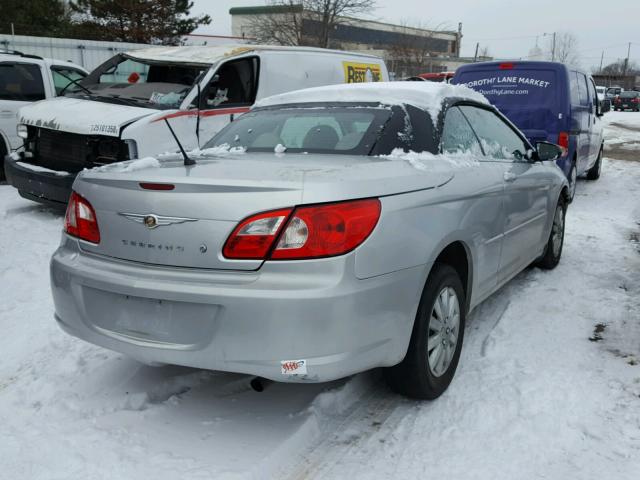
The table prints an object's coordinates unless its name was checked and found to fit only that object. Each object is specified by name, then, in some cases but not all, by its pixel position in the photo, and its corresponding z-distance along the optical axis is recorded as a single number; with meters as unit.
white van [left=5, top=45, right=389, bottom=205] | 6.24
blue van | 8.19
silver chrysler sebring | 2.49
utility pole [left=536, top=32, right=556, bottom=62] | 66.03
